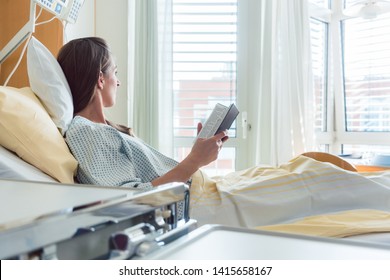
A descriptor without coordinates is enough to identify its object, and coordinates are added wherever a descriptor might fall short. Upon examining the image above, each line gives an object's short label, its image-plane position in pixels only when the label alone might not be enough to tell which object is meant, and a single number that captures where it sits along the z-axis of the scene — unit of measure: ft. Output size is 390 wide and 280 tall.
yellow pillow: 3.89
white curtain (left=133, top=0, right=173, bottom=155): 8.39
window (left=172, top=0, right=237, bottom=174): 9.19
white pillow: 4.65
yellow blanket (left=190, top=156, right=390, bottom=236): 4.05
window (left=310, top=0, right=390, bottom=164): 9.68
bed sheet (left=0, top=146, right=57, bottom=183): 3.44
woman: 4.16
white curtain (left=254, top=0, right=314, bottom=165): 8.70
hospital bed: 1.28
